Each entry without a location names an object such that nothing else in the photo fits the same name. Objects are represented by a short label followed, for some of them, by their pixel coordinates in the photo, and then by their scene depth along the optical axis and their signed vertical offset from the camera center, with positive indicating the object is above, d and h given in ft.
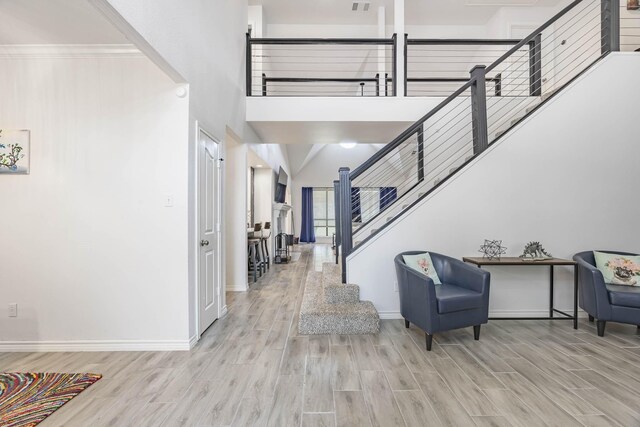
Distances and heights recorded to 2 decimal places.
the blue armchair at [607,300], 10.07 -2.72
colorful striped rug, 6.48 -3.98
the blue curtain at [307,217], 42.63 -0.44
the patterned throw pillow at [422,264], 11.50 -1.80
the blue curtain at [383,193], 38.89 +2.42
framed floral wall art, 9.46 +1.73
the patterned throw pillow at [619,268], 10.97 -1.88
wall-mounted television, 28.84 +2.51
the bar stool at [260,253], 21.14 -2.60
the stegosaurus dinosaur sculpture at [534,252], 11.69 -1.39
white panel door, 10.58 -0.57
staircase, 12.43 +4.61
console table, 11.19 -1.69
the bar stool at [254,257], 19.01 -2.63
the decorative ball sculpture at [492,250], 12.02 -1.35
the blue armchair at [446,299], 9.57 -2.59
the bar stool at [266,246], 22.51 -2.36
